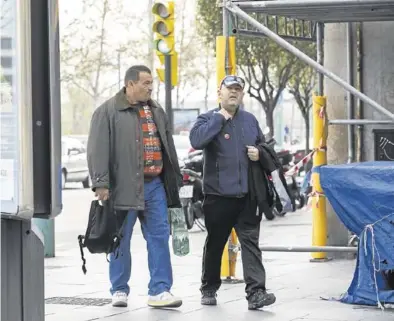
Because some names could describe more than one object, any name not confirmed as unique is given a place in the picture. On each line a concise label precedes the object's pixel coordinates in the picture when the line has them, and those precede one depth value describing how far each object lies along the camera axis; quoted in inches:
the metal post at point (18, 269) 192.5
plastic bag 366.3
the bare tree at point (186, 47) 2239.2
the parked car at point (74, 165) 1395.2
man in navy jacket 350.6
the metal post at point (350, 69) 491.8
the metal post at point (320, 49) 510.0
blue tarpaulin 337.4
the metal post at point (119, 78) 2376.2
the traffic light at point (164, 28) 677.3
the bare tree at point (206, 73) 2425.0
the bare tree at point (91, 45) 2171.5
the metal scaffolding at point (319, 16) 378.0
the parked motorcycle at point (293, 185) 915.7
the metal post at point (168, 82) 692.7
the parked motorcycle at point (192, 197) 710.5
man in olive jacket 345.1
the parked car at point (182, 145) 1301.7
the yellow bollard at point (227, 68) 414.6
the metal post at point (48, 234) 516.0
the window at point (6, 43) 175.6
